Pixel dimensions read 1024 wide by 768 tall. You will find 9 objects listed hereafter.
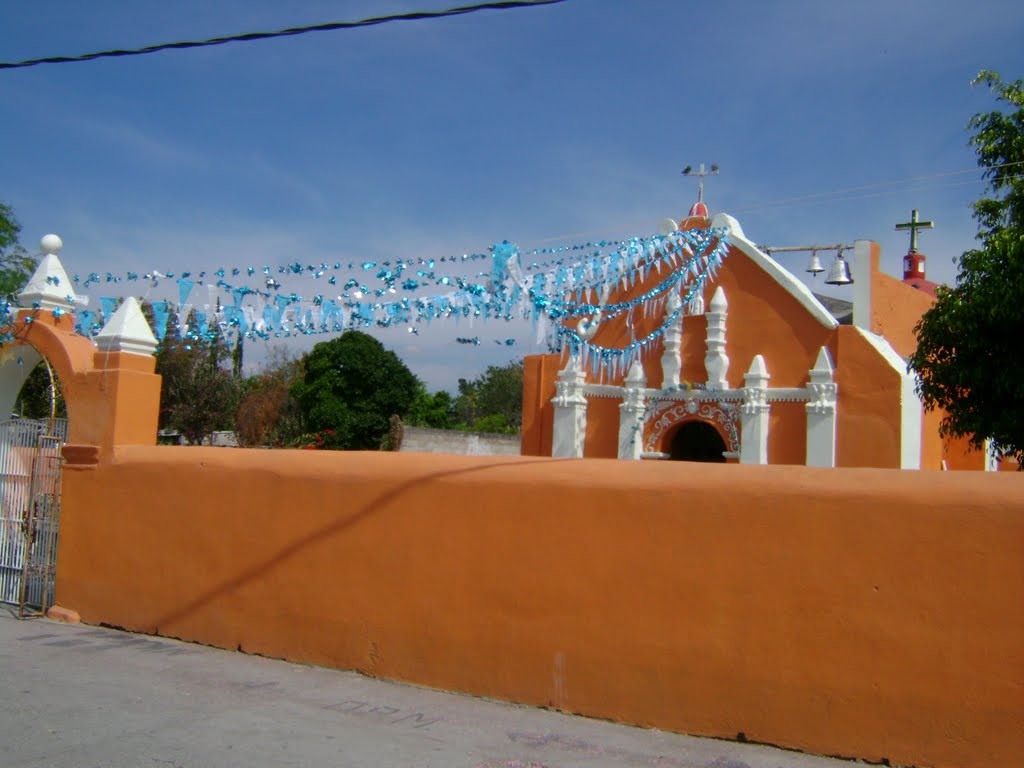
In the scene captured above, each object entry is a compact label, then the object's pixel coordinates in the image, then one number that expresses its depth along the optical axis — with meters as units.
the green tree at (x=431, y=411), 32.59
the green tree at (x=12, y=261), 17.52
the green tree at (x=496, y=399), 40.67
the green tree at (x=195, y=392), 23.39
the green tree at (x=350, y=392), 26.55
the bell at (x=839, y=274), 12.00
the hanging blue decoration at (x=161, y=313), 8.27
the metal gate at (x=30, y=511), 8.90
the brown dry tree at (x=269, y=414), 25.98
